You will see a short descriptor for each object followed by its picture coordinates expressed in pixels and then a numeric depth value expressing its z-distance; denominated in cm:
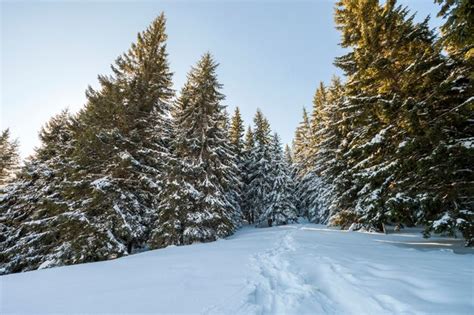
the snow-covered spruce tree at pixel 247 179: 2903
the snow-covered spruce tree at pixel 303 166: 2875
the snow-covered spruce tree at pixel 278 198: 2633
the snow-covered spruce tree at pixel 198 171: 1274
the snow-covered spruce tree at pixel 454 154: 683
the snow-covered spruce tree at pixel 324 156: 1795
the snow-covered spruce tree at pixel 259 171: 2783
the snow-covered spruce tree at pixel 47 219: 932
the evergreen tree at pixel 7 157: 2702
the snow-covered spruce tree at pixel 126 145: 1016
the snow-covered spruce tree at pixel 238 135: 2863
